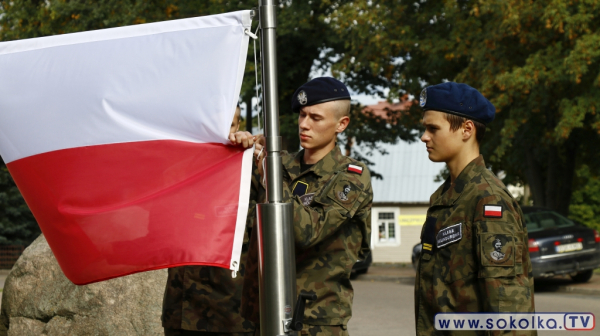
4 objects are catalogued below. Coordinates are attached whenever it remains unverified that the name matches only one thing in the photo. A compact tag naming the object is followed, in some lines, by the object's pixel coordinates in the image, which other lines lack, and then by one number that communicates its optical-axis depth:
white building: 39.88
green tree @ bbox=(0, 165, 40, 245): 21.11
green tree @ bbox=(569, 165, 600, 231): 39.94
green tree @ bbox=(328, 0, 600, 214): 14.30
